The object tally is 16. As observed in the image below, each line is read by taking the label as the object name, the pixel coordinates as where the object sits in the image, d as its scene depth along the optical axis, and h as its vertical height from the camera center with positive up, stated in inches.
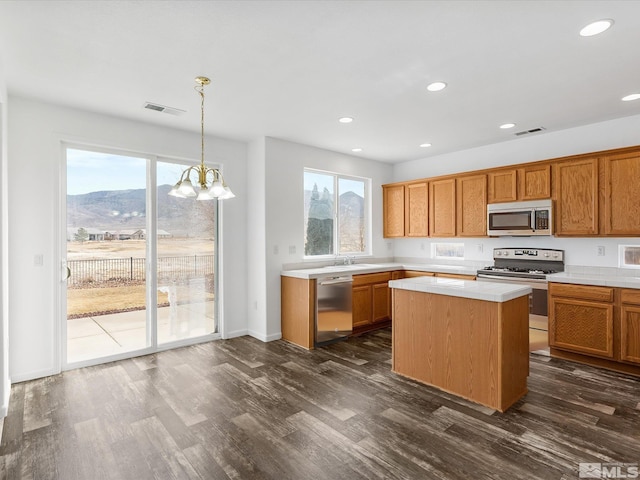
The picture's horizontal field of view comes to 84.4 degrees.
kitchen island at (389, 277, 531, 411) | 110.3 -33.4
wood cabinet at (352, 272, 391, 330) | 198.4 -34.7
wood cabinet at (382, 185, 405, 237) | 241.6 +21.2
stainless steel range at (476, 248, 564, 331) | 162.7 -16.0
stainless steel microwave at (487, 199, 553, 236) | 173.9 +10.8
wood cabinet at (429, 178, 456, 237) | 212.2 +19.8
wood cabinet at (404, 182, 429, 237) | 226.7 +19.9
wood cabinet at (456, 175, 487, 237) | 198.8 +19.6
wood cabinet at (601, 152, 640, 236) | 148.8 +19.2
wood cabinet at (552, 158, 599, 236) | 159.2 +19.9
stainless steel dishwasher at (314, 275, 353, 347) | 177.5 -35.8
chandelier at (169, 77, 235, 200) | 110.6 +16.7
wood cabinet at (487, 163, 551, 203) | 174.6 +29.1
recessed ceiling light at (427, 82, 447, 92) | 123.8 +54.8
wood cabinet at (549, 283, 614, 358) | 144.4 -34.1
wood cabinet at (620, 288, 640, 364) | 137.3 -34.3
